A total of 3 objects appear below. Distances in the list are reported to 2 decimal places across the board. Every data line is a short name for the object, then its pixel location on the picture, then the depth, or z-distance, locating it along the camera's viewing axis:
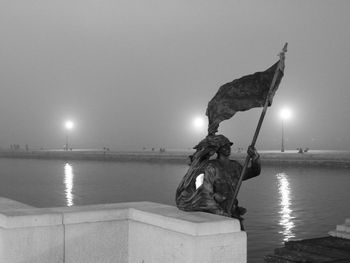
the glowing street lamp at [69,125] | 102.50
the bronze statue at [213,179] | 5.93
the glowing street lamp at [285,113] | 66.50
